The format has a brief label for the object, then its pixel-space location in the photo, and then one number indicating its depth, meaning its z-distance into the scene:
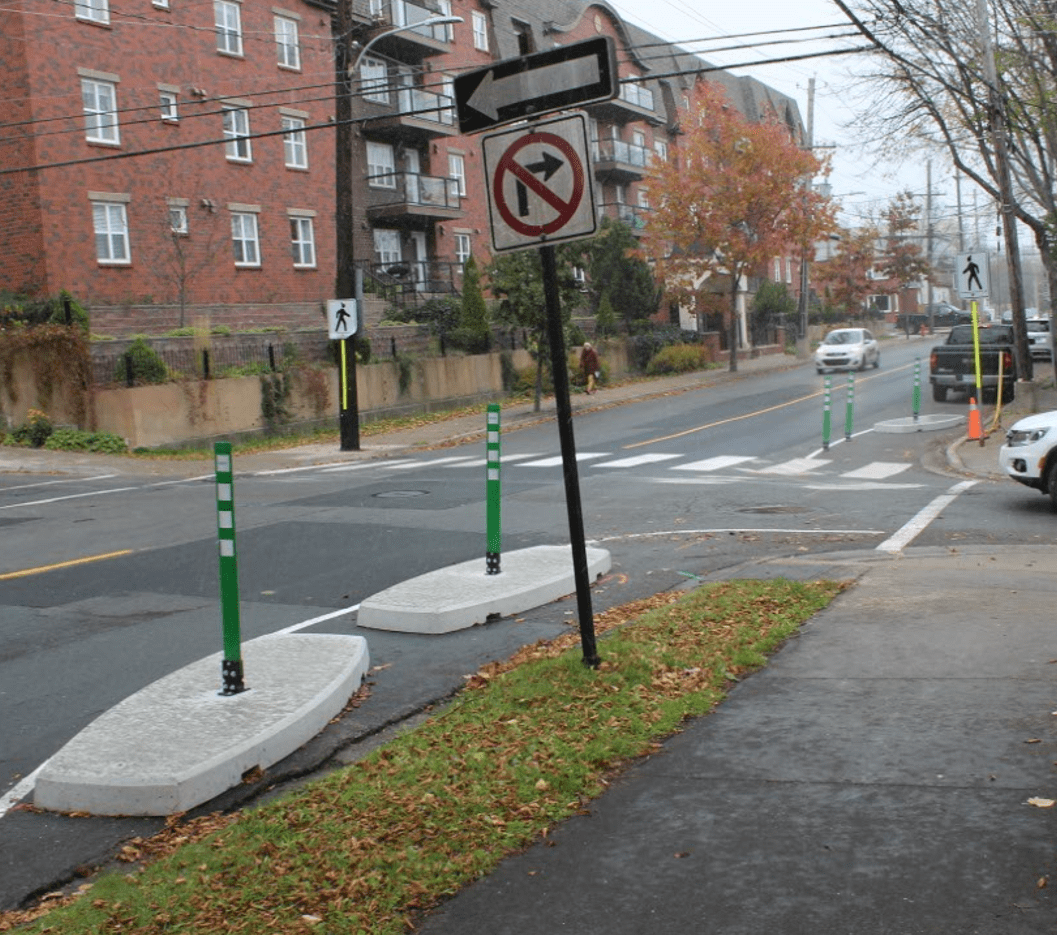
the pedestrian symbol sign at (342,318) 25.31
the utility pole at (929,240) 75.25
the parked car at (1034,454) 13.70
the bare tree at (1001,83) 24.69
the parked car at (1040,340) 44.08
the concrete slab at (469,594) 8.52
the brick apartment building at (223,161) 29.14
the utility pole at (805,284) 54.00
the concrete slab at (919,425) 25.05
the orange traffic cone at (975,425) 21.69
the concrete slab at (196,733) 5.16
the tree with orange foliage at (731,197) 45.72
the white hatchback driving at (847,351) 44.53
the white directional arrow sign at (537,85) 6.32
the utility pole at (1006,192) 24.16
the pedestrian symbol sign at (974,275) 22.80
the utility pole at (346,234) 25.25
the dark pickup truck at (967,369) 29.66
